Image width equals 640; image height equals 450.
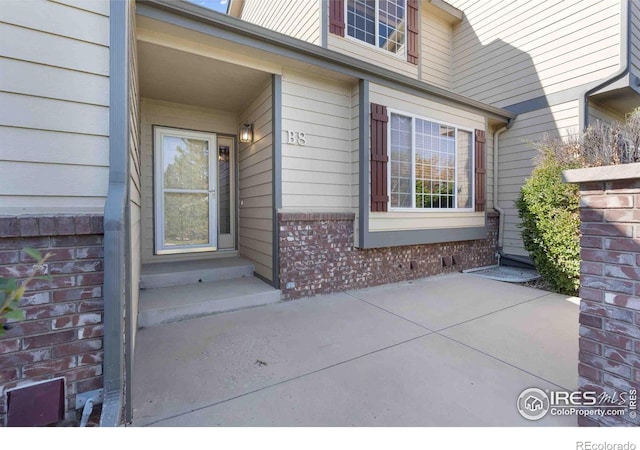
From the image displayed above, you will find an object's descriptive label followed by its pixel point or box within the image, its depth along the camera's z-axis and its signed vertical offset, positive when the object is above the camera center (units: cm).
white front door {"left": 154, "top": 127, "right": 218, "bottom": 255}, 464 +47
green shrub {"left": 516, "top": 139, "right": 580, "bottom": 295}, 409 +0
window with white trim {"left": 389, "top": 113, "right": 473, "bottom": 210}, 462 +92
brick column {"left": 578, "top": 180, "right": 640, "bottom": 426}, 145 -35
